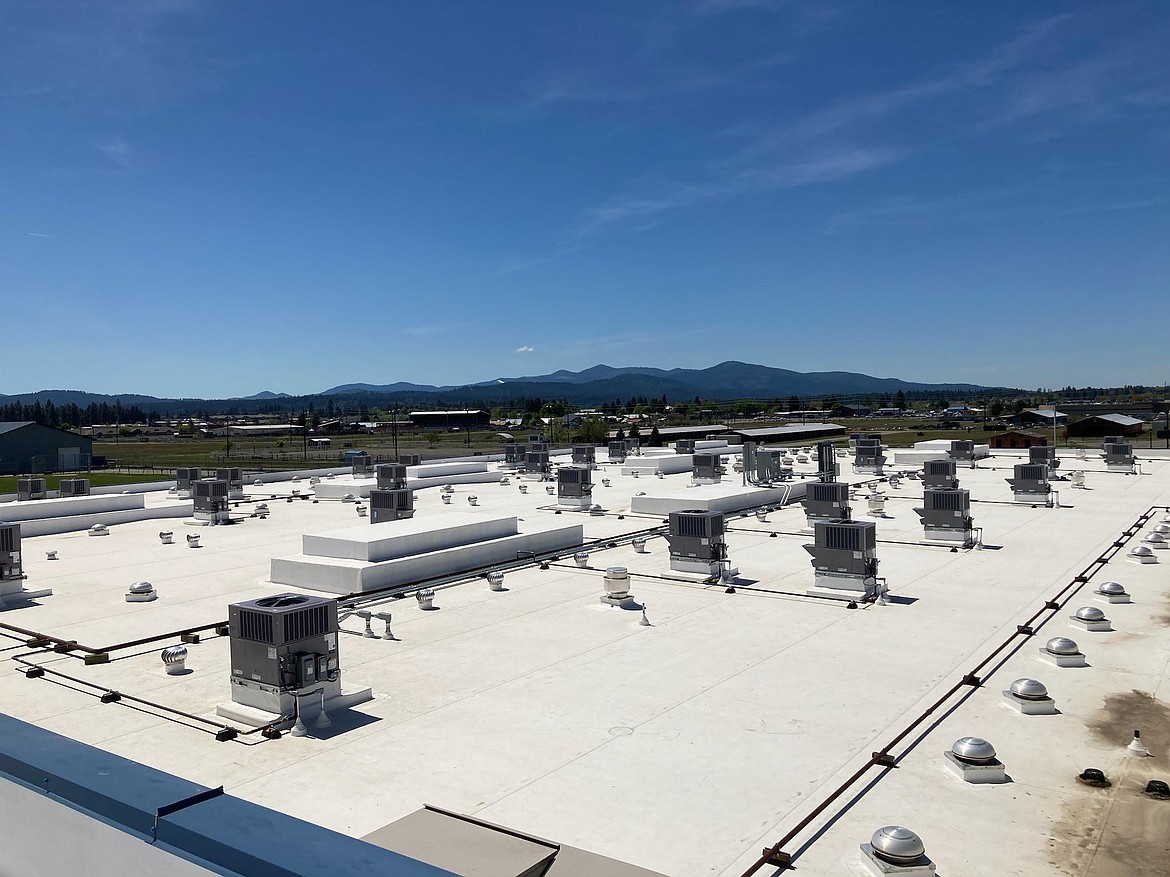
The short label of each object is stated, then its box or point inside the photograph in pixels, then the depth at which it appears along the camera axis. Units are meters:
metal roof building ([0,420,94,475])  72.12
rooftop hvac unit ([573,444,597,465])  66.88
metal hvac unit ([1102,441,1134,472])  66.31
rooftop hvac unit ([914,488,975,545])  34.56
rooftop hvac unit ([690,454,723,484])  61.25
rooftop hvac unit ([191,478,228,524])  44.28
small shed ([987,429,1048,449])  91.18
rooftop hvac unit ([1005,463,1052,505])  46.28
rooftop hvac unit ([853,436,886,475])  70.19
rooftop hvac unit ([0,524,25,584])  25.62
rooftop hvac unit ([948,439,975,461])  72.19
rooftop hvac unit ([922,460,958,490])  50.38
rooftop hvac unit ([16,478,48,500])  49.25
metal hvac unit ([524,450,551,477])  67.56
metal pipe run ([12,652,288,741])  14.71
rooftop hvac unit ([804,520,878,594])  25.38
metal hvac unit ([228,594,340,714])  15.26
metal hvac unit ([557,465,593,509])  47.59
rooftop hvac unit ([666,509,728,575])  28.11
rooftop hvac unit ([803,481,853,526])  35.78
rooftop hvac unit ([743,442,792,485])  52.91
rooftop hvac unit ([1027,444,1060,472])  59.00
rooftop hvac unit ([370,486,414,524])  38.56
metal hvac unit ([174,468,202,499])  54.31
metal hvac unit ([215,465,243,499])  54.19
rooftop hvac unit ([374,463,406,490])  53.41
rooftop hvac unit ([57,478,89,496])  51.22
